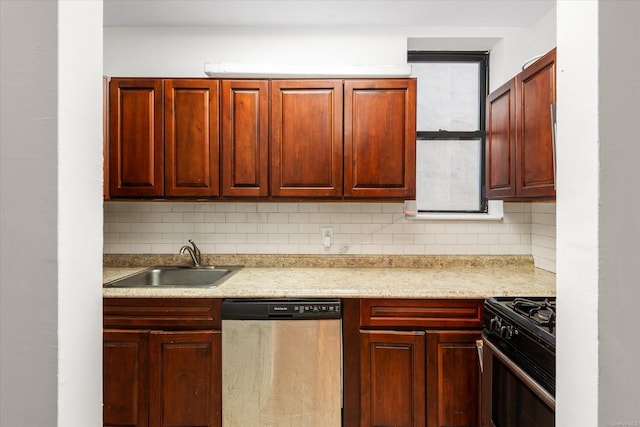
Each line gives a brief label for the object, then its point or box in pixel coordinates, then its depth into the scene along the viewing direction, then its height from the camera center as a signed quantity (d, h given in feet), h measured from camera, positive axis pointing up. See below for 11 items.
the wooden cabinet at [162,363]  6.12 -2.57
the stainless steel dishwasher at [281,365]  6.03 -2.56
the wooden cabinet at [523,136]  5.49 +1.30
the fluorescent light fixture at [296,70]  7.10 +2.75
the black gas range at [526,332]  3.96 -1.52
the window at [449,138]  8.88 +1.77
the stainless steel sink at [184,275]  7.97 -1.42
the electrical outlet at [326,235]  8.27 -0.55
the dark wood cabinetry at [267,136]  7.13 +1.47
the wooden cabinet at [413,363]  6.07 -2.55
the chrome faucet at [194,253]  8.09 -0.94
